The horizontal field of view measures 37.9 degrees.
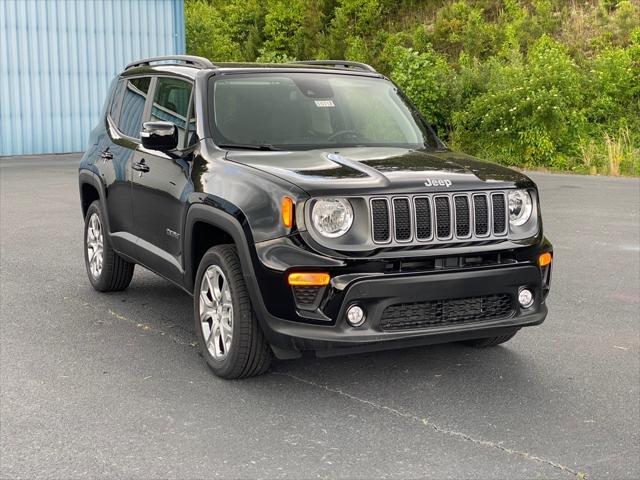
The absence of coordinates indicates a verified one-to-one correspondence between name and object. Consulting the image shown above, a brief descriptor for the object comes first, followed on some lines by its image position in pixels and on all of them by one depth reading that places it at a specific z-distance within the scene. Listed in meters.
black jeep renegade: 4.79
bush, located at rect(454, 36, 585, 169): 20.28
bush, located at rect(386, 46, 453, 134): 22.80
